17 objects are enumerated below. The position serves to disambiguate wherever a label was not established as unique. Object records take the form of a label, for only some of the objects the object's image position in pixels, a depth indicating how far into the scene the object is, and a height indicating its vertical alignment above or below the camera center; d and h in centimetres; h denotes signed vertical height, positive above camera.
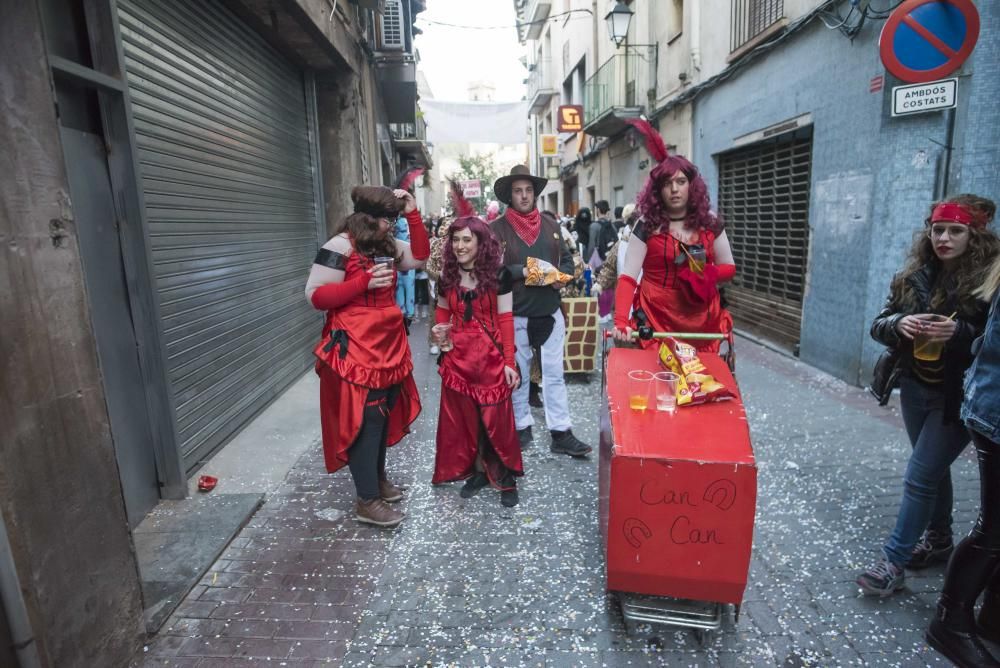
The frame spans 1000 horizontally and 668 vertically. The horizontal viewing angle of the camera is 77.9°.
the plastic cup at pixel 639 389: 259 -77
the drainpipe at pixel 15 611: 188 -115
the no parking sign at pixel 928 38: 447 +119
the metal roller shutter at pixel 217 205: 400 +16
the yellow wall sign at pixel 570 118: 1862 +284
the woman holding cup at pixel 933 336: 255 -56
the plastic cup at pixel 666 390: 260 -77
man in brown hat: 436 -61
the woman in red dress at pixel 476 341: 358 -72
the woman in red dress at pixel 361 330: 321 -57
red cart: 220 -108
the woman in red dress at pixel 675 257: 337 -26
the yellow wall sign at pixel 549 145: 2320 +255
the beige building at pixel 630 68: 909 +263
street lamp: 1182 +365
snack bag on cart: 259 -72
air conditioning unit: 998 +310
